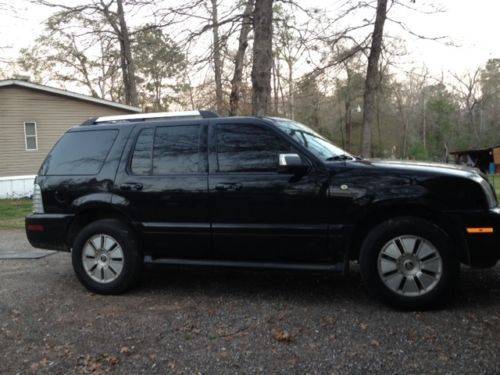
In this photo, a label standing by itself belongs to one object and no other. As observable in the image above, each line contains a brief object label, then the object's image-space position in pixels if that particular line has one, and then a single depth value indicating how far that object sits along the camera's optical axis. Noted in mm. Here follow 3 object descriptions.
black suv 4199
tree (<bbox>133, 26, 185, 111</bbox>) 12156
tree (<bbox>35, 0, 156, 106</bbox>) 18688
